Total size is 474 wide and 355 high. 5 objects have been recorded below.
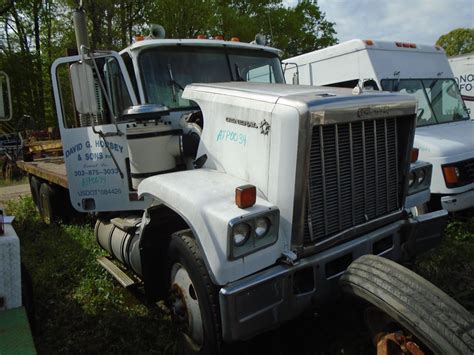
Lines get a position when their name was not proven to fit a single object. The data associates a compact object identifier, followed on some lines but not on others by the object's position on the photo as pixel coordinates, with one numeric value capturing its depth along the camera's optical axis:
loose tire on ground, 2.03
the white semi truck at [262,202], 2.37
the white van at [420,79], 5.64
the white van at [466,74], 10.90
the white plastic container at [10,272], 2.56
